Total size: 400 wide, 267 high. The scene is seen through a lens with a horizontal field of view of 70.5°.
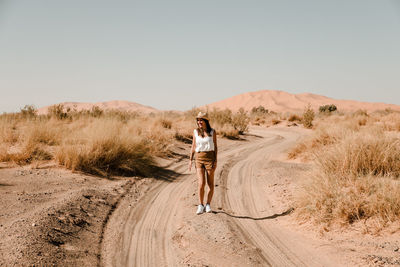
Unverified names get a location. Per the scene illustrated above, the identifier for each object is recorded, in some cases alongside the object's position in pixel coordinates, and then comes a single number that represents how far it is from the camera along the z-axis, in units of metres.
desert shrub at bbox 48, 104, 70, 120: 18.95
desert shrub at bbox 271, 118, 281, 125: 33.18
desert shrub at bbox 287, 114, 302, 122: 34.11
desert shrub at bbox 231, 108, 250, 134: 23.37
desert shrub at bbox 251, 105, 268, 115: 49.61
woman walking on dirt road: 6.16
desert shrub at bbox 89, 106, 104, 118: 20.33
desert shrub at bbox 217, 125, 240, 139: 20.11
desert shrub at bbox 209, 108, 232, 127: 23.56
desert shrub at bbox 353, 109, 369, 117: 29.52
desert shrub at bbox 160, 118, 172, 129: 19.70
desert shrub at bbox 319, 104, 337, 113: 45.85
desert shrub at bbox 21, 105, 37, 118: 18.66
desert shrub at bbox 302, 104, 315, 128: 27.96
